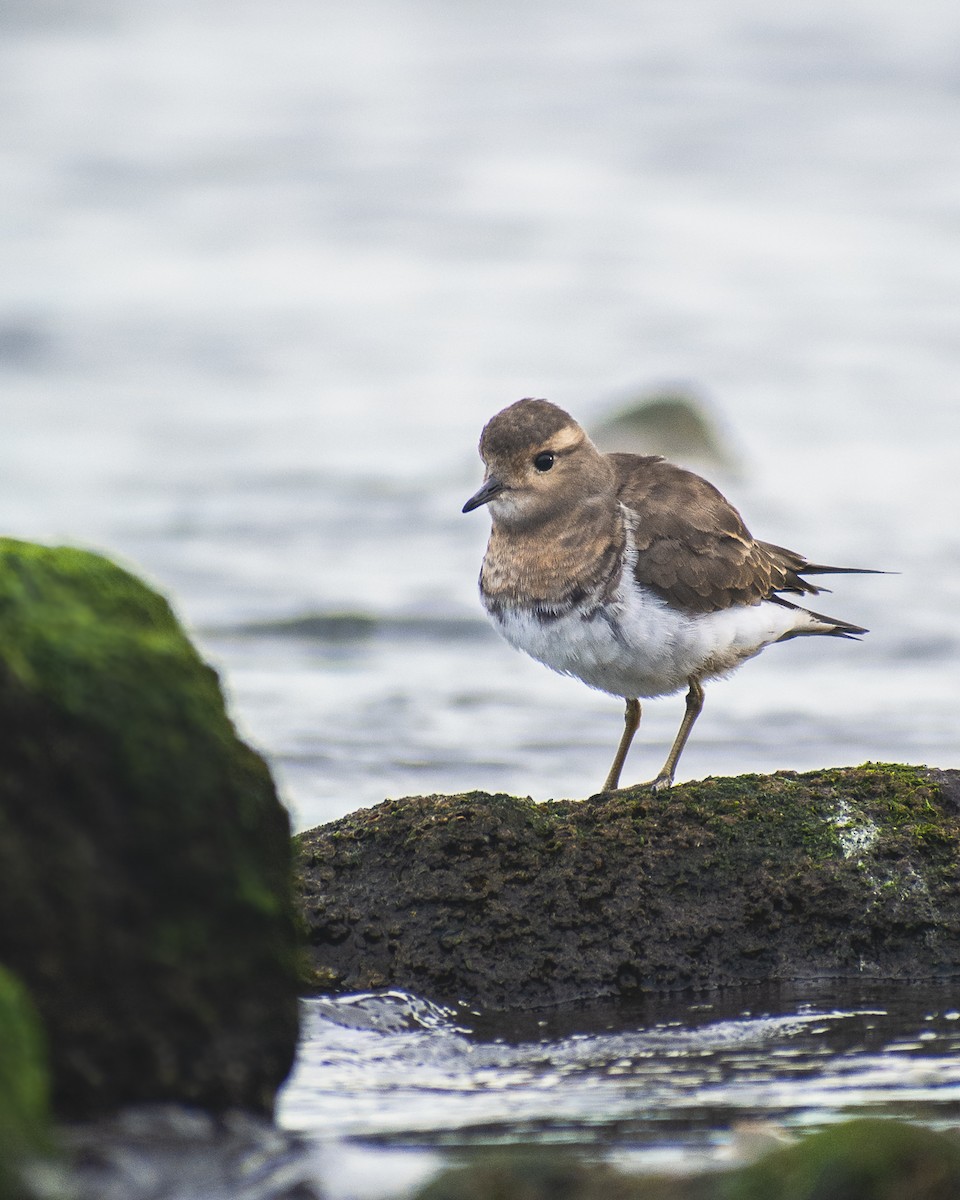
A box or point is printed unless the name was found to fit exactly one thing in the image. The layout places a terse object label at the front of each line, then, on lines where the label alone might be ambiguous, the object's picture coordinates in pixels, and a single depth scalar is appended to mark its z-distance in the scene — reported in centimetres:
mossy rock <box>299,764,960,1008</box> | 1018
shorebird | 1232
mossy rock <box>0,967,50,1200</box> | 570
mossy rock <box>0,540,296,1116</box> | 665
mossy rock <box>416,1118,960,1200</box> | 657
